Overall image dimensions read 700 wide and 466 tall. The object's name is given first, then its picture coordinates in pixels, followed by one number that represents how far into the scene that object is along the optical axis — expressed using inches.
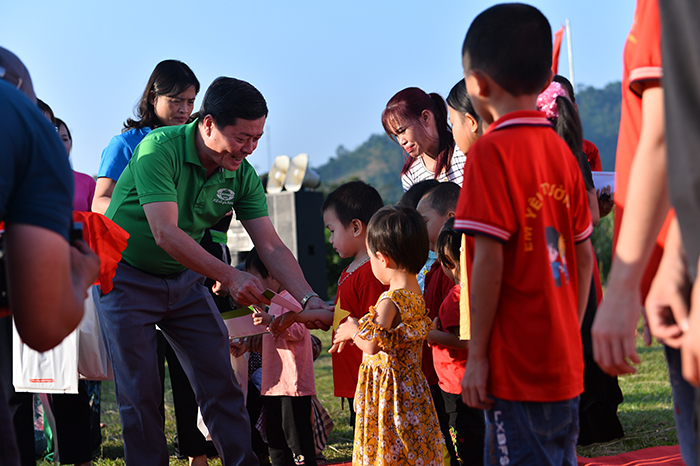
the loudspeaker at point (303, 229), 485.5
